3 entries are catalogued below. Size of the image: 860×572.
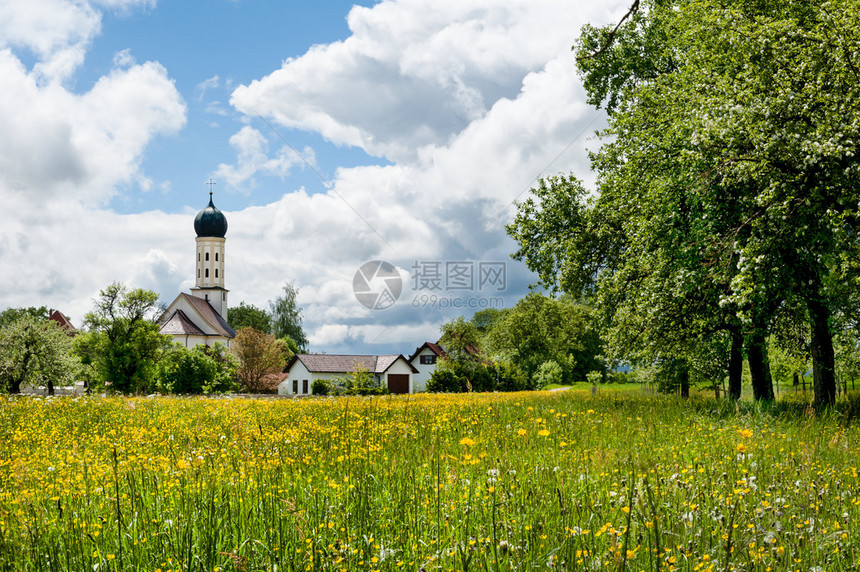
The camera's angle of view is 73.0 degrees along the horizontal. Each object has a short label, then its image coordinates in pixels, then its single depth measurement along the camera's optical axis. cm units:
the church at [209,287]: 10112
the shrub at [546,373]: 6962
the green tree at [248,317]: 12246
